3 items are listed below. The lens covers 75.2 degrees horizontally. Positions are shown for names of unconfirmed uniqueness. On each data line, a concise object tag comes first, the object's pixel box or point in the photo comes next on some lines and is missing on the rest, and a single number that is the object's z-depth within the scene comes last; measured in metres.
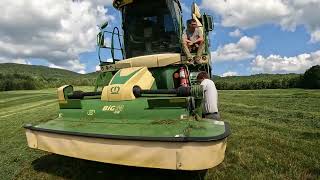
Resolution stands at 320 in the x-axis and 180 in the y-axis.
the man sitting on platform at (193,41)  4.17
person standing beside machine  3.68
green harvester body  2.41
